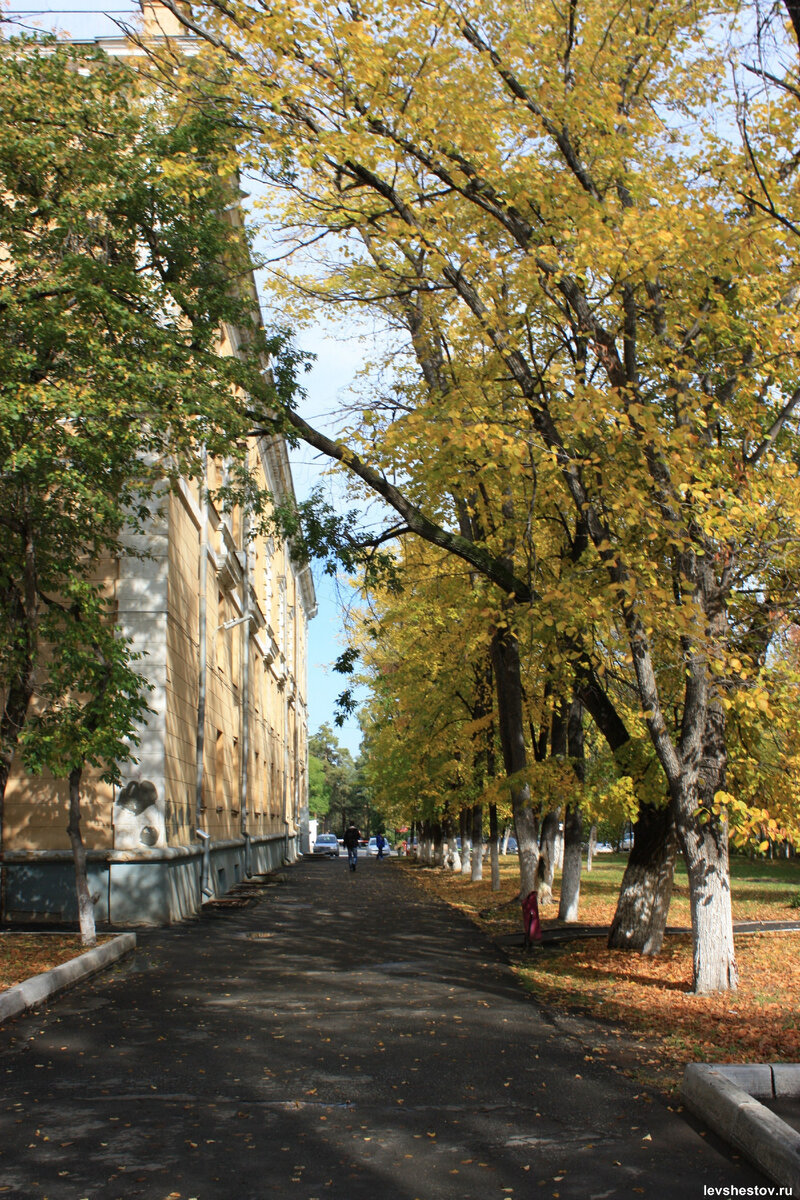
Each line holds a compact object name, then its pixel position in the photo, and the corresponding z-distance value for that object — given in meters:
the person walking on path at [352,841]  41.47
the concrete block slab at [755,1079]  5.99
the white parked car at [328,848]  71.44
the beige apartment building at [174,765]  16.19
